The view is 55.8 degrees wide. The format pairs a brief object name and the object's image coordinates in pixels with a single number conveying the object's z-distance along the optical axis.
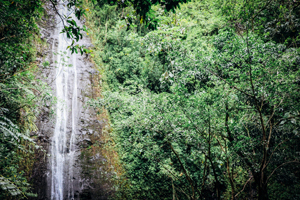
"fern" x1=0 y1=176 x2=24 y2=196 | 14.48
